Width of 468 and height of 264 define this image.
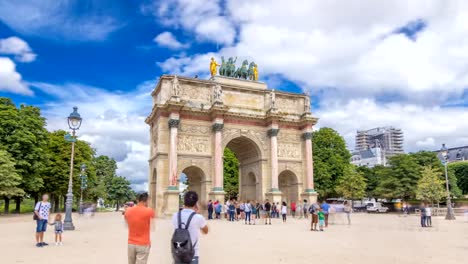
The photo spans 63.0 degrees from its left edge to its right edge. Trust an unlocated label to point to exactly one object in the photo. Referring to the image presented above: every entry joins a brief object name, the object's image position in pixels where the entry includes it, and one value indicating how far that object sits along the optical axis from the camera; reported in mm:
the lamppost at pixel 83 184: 38894
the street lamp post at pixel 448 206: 28969
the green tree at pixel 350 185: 51875
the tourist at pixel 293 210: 34906
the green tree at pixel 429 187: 45125
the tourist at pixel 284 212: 27778
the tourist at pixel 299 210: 34969
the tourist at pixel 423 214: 21688
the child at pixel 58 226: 12744
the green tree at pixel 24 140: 36781
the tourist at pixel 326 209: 21156
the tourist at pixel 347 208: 24458
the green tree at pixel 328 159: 51531
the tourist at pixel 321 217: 19359
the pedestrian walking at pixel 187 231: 5176
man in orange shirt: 6473
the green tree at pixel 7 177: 31781
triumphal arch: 34688
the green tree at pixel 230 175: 58575
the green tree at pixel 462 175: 77750
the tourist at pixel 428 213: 21930
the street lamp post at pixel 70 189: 18848
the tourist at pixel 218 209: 31075
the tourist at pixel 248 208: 25109
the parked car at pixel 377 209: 54250
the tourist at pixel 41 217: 12445
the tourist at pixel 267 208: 25478
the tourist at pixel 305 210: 32859
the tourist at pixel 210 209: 30422
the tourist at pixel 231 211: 29177
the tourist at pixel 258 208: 31775
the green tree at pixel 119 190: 84188
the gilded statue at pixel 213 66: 39531
